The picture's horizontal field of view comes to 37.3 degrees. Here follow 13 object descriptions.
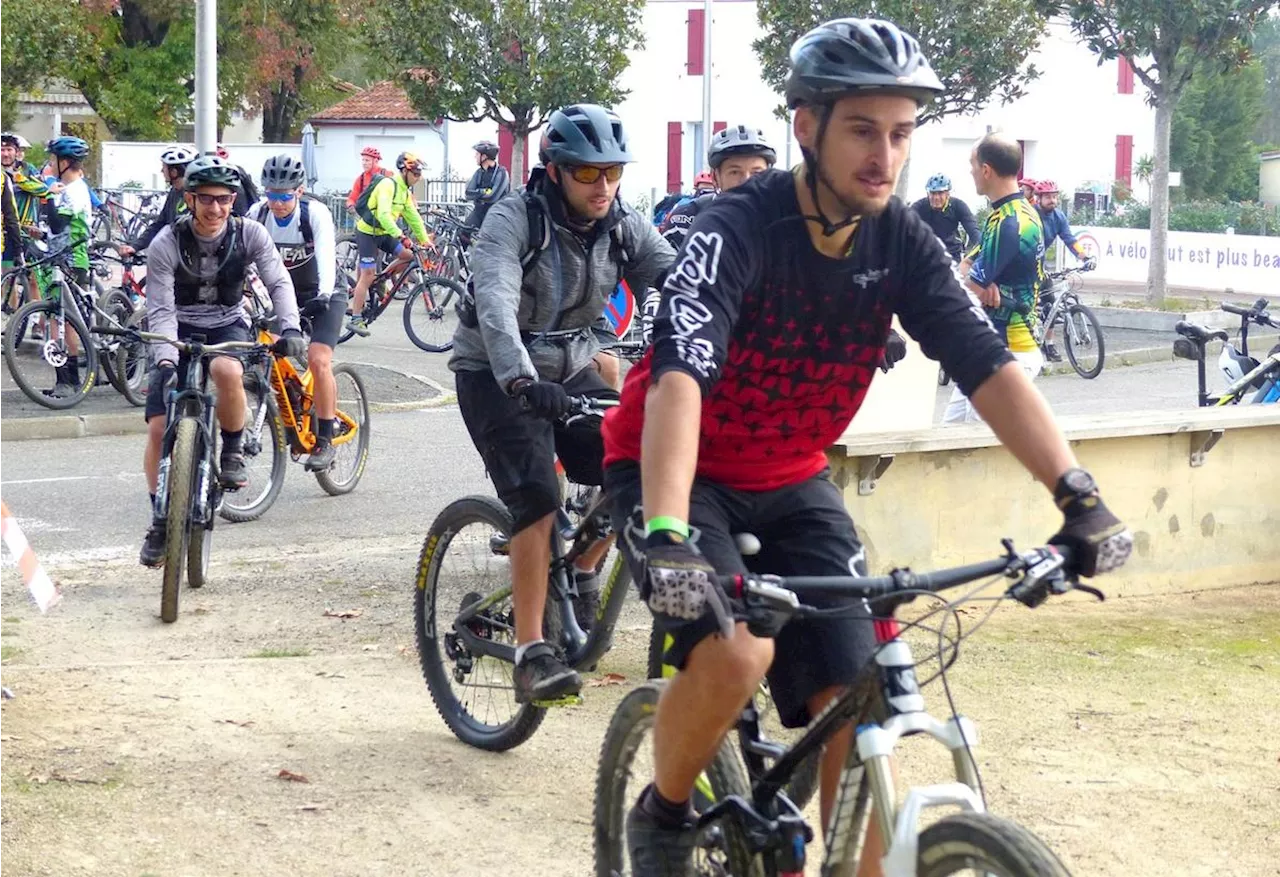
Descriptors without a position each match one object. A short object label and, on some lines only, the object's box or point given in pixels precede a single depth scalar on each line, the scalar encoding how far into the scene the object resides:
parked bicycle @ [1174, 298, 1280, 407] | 10.10
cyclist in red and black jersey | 3.38
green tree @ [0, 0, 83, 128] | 33.75
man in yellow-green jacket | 20.42
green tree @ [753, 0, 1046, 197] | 32.31
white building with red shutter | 53.62
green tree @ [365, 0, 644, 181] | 32.44
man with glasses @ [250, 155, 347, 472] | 10.35
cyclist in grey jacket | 5.36
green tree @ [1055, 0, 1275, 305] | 24.73
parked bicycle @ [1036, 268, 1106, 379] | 19.23
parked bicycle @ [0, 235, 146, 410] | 14.02
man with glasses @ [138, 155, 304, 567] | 8.14
